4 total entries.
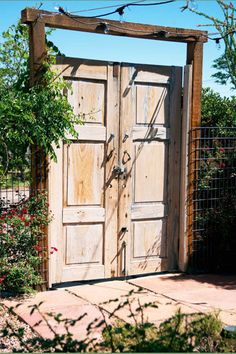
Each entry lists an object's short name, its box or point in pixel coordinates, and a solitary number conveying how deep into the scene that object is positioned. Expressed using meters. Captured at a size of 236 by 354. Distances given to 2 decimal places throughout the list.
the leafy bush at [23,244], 5.20
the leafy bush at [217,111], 6.62
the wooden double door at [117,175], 5.69
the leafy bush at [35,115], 5.01
